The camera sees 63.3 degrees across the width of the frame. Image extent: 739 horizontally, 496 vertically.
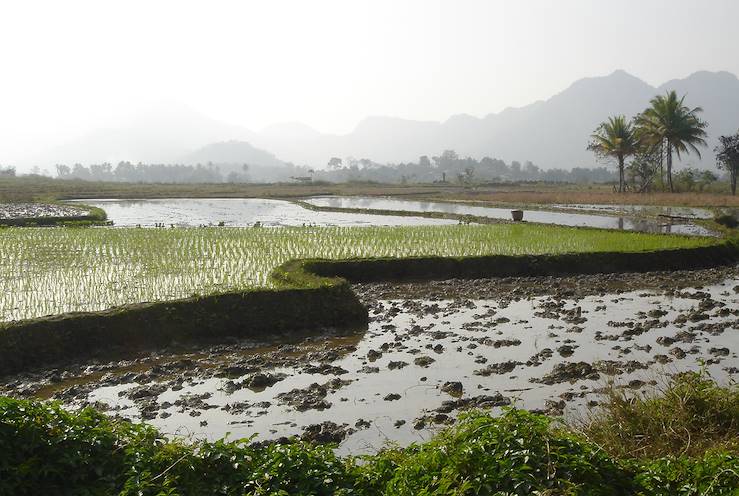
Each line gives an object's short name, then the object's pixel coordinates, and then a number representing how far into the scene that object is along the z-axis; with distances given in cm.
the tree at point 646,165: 4085
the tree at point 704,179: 4032
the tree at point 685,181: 3922
